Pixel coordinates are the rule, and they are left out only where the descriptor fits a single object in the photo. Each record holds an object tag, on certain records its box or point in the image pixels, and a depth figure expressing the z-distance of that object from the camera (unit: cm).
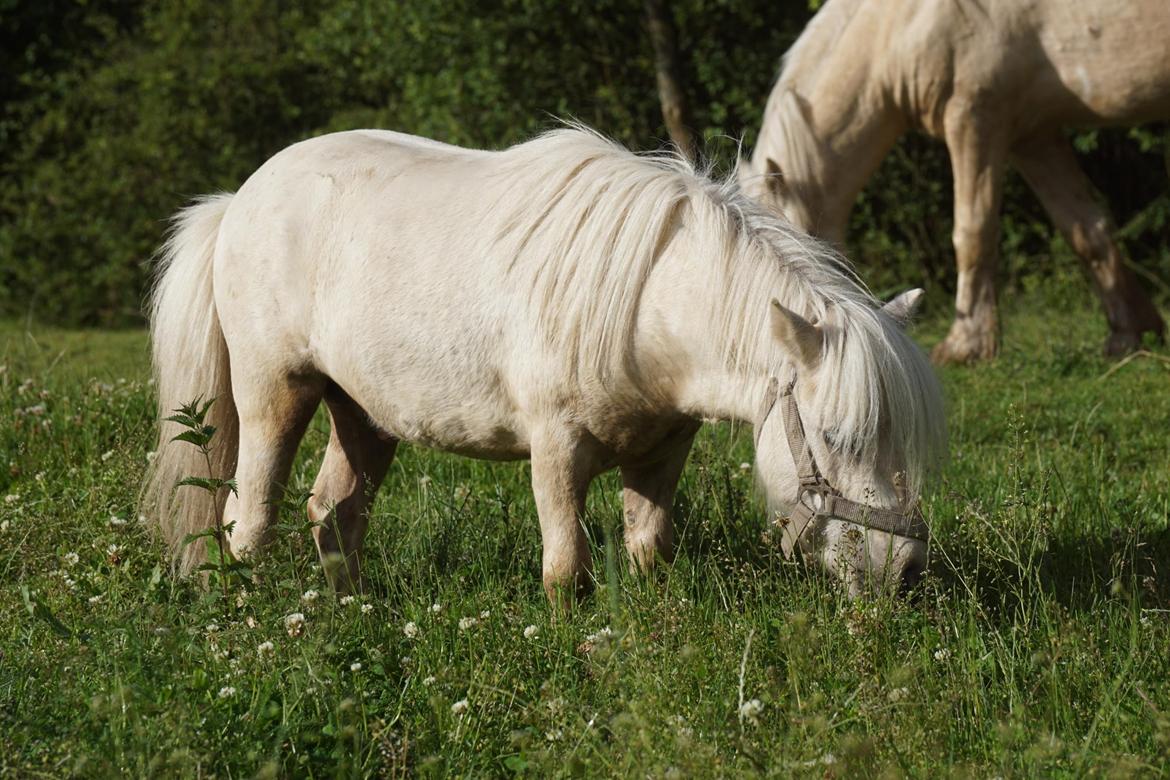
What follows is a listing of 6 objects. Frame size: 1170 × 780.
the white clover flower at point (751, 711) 543
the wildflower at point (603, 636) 600
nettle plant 682
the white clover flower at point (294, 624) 631
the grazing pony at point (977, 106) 1465
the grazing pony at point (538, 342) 640
